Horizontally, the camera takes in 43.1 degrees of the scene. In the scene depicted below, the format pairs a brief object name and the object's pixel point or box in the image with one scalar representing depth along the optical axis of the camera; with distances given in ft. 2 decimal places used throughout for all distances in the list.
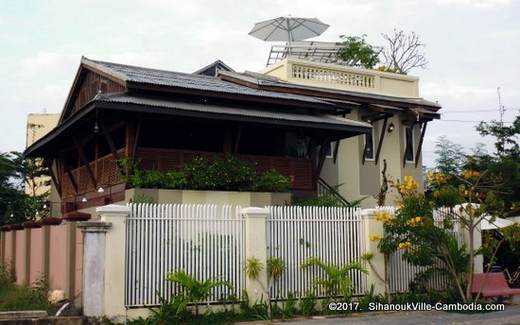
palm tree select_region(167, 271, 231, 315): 38.96
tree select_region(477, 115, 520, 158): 87.40
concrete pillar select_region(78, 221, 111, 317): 36.94
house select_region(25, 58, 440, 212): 54.54
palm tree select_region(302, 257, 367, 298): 43.96
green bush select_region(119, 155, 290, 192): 51.80
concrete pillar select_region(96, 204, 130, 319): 37.42
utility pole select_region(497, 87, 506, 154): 88.89
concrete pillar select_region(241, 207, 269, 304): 41.86
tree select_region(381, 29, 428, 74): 123.95
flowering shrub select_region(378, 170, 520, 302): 44.93
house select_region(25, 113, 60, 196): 137.69
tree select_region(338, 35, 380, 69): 115.75
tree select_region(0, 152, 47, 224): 82.64
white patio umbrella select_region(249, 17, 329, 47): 101.35
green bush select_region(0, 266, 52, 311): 41.29
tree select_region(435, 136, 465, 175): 111.14
